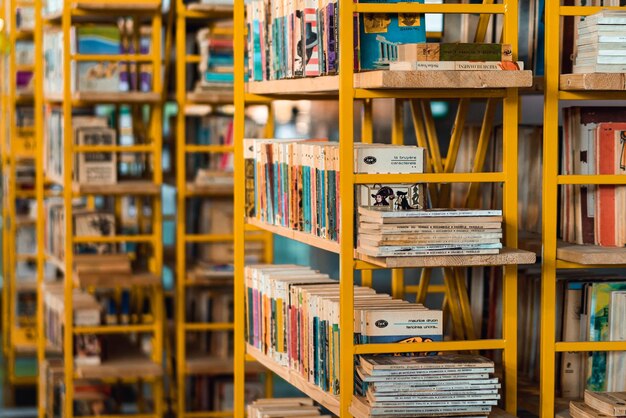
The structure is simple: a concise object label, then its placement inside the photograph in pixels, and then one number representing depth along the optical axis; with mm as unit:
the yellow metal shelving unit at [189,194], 5812
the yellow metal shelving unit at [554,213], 3420
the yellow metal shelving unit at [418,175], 3145
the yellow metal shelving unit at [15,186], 7883
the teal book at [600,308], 3584
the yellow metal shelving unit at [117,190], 5625
